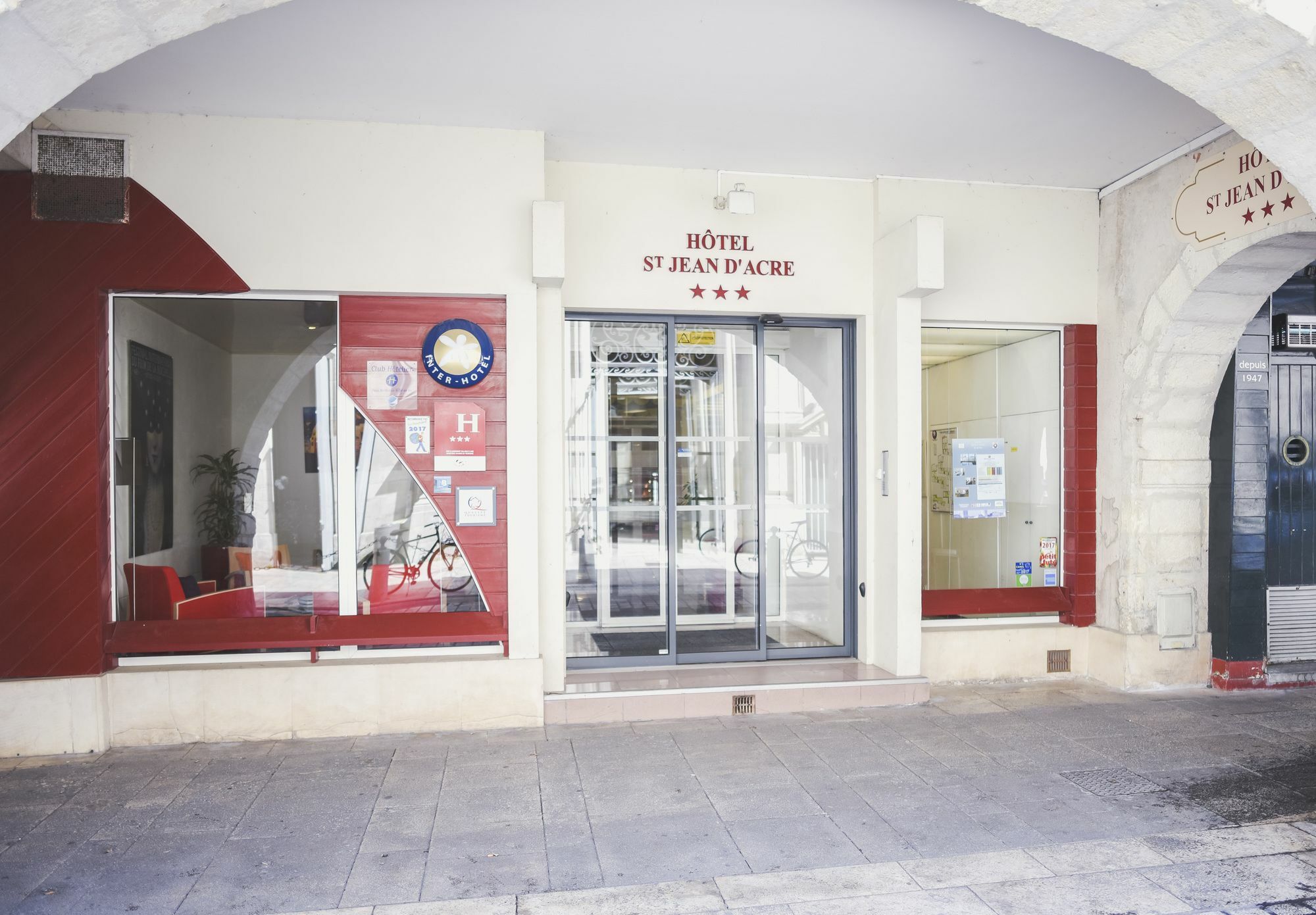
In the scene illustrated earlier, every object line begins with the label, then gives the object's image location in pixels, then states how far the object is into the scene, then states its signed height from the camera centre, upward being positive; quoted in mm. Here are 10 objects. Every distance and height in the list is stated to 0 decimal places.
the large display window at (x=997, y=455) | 6719 +125
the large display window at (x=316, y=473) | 5418 +38
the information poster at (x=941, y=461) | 6785 +79
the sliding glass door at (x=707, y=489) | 6418 -110
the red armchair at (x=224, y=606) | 5422 -753
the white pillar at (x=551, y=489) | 5703 -83
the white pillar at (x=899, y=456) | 6074 +109
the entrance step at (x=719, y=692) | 5559 -1367
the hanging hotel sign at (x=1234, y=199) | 5062 +1583
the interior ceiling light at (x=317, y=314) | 5523 +997
